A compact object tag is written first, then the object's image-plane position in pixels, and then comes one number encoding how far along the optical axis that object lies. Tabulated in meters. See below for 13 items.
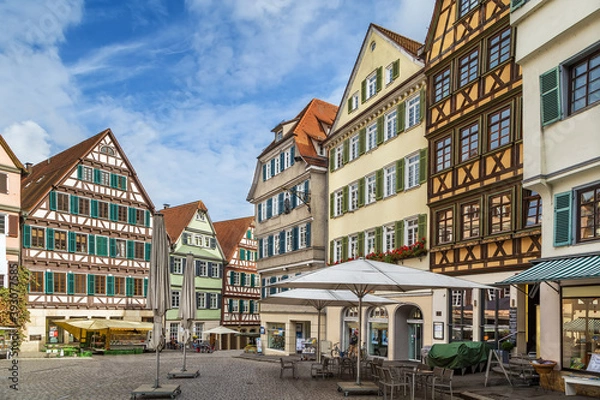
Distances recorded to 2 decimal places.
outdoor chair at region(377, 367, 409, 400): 12.30
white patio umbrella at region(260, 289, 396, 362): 18.47
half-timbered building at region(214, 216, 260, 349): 52.06
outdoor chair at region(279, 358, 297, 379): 17.39
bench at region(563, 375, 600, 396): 11.60
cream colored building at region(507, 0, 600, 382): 12.41
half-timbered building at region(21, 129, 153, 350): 36.22
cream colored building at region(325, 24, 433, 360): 22.66
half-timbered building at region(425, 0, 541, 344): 17.23
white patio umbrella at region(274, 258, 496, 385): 12.82
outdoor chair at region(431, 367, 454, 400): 12.29
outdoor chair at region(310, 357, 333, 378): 17.27
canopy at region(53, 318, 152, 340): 34.12
